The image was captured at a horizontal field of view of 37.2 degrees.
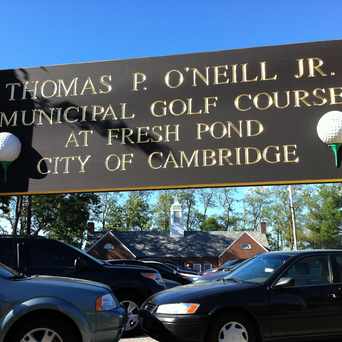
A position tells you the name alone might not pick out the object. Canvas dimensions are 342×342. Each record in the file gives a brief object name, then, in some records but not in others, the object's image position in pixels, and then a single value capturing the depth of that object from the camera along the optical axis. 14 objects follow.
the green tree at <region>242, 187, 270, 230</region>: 74.69
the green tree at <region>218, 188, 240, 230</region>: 77.50
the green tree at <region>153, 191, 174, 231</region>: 78.56
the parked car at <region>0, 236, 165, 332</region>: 8.40
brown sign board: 8.45
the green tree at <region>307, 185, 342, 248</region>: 63.88
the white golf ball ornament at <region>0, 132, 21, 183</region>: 9.08
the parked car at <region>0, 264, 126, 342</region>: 5.59
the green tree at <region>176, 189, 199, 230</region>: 78.06
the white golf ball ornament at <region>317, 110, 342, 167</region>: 8.04
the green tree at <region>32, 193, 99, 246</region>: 39.19
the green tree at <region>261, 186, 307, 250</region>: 67.88
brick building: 51.78
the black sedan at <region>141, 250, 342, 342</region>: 6.67
